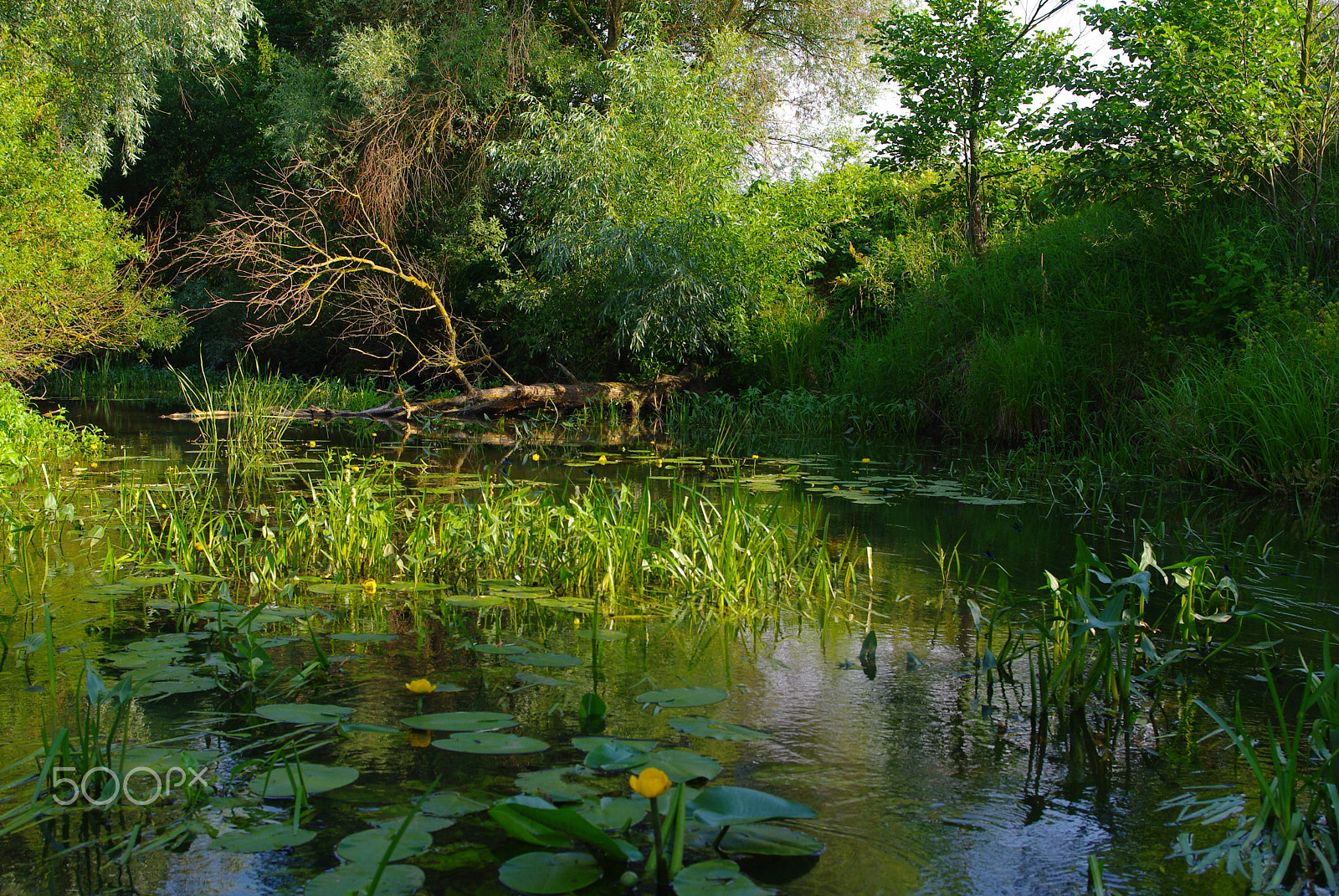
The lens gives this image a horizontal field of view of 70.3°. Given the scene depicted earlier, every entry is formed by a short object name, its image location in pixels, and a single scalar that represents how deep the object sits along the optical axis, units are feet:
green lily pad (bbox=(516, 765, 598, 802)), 5.97
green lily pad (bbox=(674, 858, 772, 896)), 4.89
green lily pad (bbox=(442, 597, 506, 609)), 10.87
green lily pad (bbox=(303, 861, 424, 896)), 4.81
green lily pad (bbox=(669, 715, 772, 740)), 7.13
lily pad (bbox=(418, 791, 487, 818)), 5.74
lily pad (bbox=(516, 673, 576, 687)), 8.41
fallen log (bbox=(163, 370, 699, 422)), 40.78
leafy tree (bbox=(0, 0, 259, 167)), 36.14
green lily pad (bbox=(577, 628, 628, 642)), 10.05
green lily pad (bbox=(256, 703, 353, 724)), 7.09
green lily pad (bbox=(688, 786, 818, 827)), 5.11
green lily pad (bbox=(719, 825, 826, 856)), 5.45
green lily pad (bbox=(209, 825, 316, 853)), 5.26
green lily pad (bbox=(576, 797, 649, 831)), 5.43
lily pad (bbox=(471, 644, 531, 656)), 9.17
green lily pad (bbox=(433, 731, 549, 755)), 6.49
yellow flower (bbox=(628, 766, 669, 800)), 4.66
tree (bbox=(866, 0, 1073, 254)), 39.75
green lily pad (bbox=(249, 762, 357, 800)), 5.97
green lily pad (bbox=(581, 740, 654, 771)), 5.66
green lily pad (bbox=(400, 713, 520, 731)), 6.97
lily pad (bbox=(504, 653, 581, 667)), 8.89
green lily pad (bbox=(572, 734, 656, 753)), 6.61
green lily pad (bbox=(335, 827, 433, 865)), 5.12
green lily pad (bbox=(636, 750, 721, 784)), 6.01
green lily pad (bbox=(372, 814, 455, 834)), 5.53
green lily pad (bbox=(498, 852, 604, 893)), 4.98
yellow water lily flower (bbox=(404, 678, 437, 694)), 7.44
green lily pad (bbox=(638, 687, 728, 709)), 7.79
